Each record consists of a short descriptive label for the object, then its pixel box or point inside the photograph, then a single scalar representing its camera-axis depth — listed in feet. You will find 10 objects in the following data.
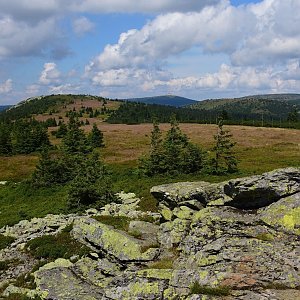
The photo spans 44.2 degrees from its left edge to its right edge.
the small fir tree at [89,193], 108.88
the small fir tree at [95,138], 316.60
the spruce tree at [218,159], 159.62
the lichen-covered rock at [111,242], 52.30
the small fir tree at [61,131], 410.10
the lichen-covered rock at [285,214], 45.21
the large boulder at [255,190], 52.37
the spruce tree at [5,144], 300.20
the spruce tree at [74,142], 223.30
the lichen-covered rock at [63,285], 47.42
